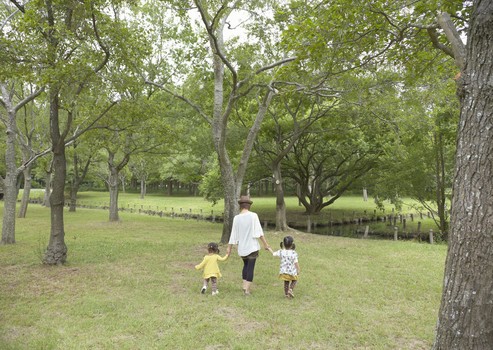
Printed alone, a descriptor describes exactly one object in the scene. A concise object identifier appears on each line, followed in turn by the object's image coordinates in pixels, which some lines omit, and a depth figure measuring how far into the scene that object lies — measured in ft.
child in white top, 22.20
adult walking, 22.68
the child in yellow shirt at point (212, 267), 22.84
